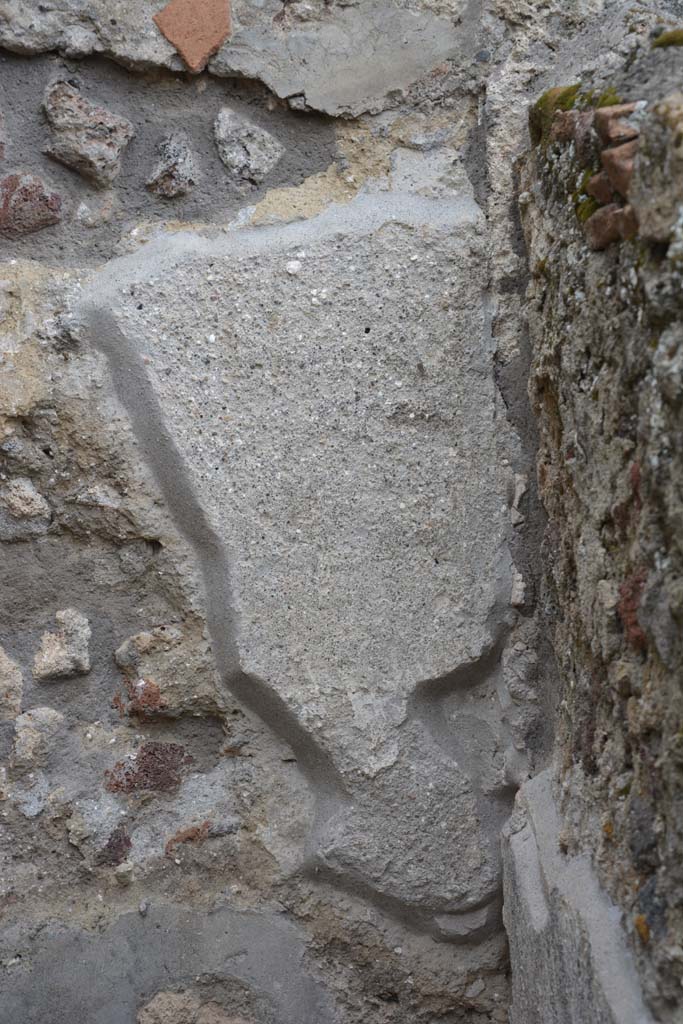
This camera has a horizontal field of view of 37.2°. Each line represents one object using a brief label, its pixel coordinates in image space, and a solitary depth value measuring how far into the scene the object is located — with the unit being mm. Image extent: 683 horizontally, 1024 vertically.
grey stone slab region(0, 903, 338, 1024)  1237
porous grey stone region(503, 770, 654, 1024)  879
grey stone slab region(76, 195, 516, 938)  1271
